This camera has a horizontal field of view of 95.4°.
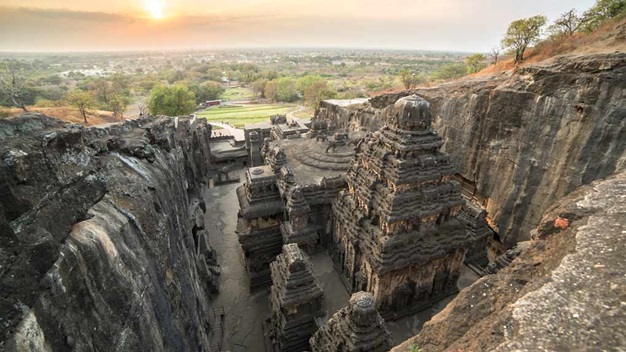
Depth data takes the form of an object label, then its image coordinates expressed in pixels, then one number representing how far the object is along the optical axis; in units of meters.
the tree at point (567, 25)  23.50
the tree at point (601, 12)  20.05
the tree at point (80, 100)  35.72
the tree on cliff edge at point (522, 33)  24.61
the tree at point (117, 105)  45.34
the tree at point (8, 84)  30.12
